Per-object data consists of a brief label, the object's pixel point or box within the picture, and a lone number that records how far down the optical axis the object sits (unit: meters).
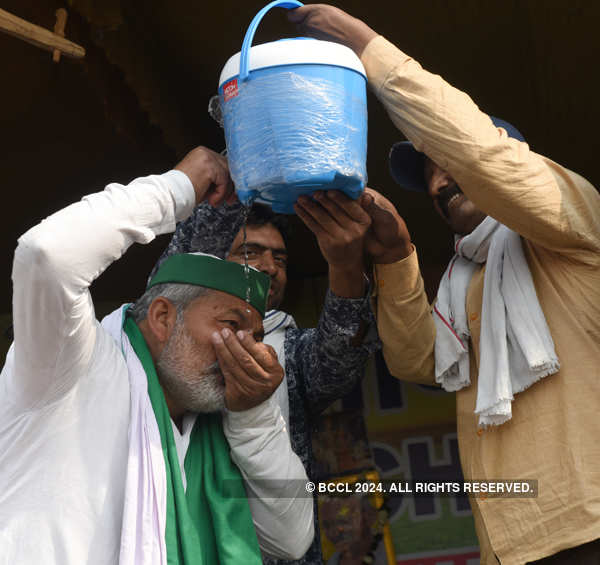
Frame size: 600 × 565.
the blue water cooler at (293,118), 1.85
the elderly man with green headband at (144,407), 1.84
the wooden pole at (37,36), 2.57
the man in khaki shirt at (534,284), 2.02
